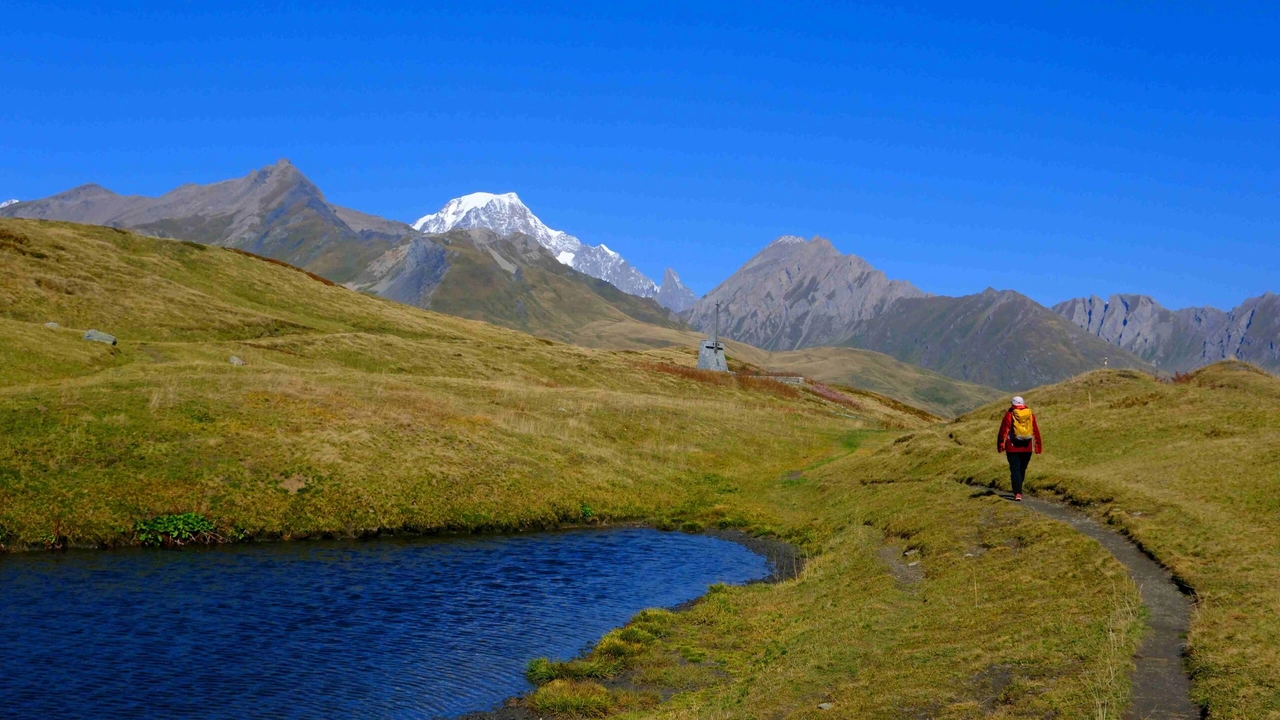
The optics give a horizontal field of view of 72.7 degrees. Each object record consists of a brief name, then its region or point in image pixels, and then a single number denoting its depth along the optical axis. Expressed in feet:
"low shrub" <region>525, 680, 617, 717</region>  67.97
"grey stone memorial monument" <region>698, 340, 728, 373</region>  458.91
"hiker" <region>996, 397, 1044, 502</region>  114.01
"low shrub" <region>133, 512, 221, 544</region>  117.91
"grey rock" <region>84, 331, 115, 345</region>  227.20
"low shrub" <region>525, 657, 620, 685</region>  75.97
